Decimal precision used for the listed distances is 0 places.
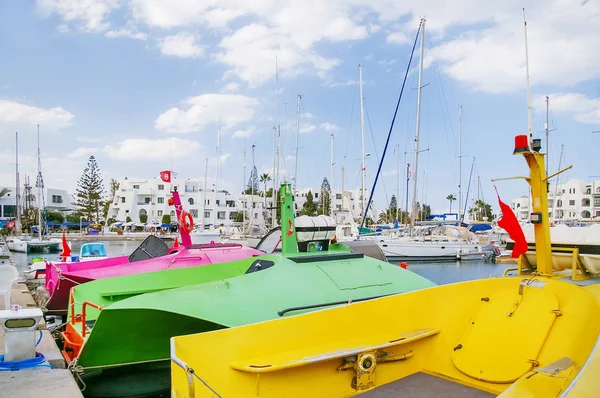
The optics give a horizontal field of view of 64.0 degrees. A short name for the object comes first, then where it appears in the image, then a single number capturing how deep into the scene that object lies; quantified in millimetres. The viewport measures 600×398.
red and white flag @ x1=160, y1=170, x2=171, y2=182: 13734
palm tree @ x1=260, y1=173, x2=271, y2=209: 81894
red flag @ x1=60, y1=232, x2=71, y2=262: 17594
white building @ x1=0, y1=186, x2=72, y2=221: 77188
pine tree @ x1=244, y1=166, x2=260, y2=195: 81438
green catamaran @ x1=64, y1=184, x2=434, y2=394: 6164
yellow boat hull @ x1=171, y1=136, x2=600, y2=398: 4078
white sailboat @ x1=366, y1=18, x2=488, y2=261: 32938
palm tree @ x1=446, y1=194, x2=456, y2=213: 102862
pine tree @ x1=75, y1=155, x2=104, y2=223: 80125
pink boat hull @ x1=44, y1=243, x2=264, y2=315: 10758
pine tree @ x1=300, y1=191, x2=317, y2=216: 76944
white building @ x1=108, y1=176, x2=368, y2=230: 82750
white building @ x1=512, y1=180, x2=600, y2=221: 84188
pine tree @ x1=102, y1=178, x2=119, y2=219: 97562
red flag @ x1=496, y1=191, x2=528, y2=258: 4758
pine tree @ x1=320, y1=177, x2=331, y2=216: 79712
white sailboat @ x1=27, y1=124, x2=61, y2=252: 47781
